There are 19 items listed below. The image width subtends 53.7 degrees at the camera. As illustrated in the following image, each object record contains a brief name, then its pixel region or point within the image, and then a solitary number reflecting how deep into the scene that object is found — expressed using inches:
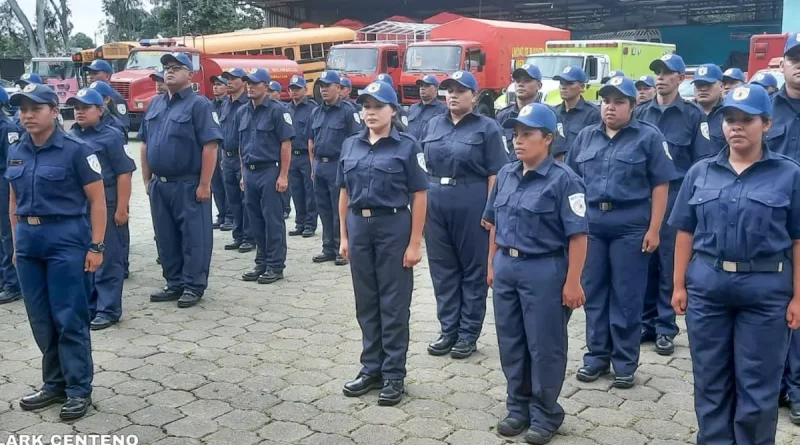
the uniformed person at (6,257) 272.2
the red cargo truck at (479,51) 773.9
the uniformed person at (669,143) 222.8
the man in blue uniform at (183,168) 261.0
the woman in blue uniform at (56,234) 174.1
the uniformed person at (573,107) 242.2
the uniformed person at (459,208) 214.5
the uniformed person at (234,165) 343.3
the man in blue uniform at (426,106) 320.8
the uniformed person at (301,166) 368.2
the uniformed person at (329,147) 328.5
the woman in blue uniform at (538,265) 159.6
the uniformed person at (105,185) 239.9
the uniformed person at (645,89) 261.4
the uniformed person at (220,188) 395.5
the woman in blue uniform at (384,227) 183.0
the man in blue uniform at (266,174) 301.6
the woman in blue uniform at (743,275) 138.9
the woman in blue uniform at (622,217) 193.8
